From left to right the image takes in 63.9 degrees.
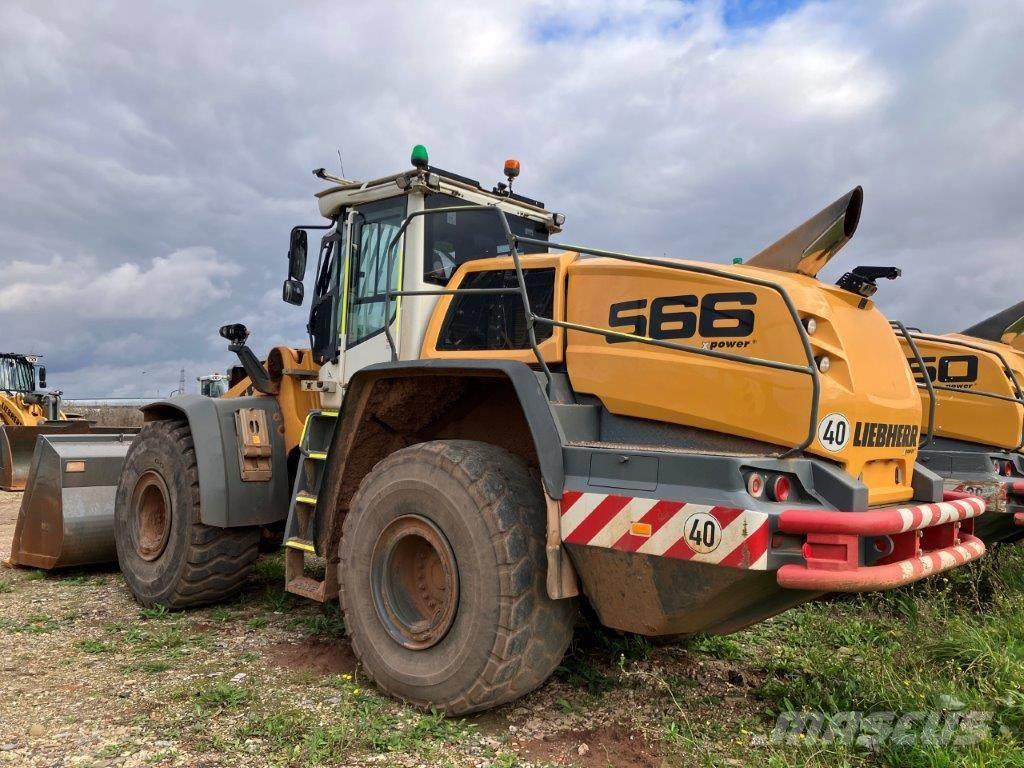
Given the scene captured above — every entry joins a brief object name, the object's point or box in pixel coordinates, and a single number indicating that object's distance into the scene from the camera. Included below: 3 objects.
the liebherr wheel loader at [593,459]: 2.98
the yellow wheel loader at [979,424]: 5.77
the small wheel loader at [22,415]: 12.09
